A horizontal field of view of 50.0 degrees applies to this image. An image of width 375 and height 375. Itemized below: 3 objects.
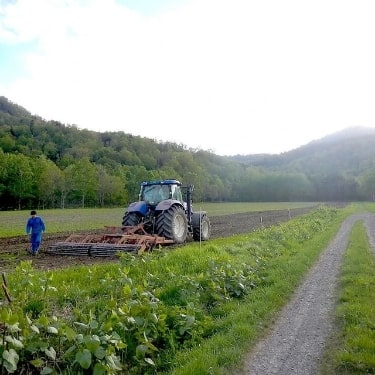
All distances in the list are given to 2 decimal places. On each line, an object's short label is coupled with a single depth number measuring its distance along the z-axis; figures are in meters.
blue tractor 15.60
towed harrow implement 13.00
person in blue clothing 13.99
